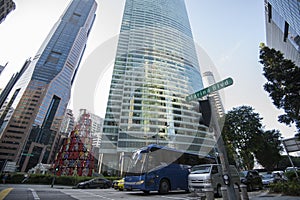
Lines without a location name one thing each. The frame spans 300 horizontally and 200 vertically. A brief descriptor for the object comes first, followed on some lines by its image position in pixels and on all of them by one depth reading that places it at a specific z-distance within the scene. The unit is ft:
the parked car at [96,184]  57.11
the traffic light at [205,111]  15.42
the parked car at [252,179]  35.10
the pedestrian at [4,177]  68.79
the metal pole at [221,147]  13.66
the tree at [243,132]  75.41
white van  23.82
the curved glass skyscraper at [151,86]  166.73
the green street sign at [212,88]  15.10
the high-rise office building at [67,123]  364.32
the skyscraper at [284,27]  75.83
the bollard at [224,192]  14.26
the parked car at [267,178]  53.09
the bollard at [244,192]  16.51
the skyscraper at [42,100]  265.75
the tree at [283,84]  36.55
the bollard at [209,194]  14.99
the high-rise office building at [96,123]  307.70
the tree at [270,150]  90.22
